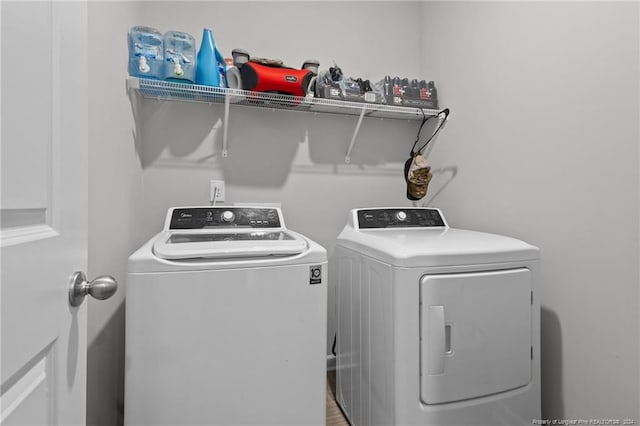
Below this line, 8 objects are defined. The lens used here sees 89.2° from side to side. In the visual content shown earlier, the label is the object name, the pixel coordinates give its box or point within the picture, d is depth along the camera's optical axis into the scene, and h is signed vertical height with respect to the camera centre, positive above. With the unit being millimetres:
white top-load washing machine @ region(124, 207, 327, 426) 1075 -430
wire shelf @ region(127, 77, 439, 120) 1593 +619
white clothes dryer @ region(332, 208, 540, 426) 1181 -461
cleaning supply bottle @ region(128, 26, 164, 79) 1496 +736
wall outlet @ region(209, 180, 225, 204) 1898 +113
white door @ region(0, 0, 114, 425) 414 +5
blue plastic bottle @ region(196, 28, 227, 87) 1650 +750
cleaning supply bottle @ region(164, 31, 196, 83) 1549 +749
